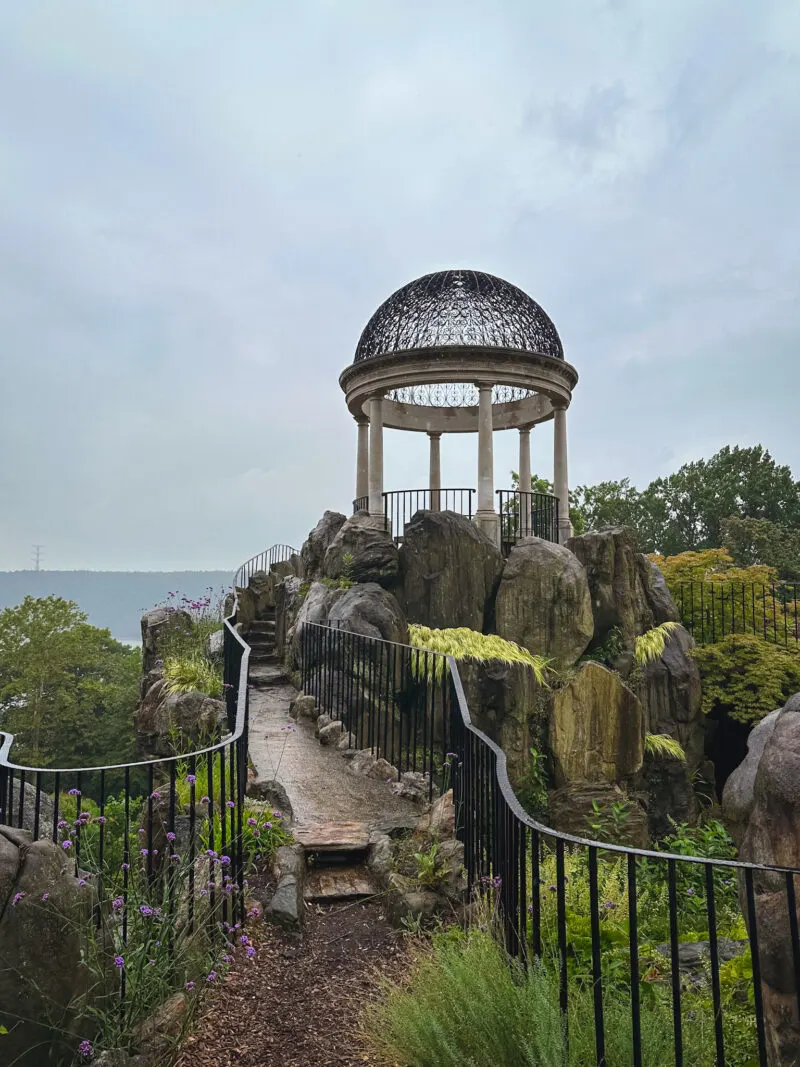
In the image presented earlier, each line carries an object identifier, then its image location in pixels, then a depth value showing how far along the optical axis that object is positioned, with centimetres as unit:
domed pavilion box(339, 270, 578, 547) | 1495
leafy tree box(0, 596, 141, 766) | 3097
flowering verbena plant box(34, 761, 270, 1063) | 337
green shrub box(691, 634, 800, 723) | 1372
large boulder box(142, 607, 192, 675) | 1430
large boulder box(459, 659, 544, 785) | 1050
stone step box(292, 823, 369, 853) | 553
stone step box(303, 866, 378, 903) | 515
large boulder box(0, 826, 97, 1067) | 312
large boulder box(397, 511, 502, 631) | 1266
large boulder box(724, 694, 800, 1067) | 285
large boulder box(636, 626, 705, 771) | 1370
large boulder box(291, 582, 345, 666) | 1210
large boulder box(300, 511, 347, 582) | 1589
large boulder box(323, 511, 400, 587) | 1300
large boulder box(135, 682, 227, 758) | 797
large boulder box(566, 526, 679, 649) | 1369
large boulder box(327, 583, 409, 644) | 1100
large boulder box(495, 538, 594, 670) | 1249
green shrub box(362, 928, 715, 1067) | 287
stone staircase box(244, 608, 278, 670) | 1424
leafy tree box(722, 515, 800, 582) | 3192
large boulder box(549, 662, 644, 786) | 1064
